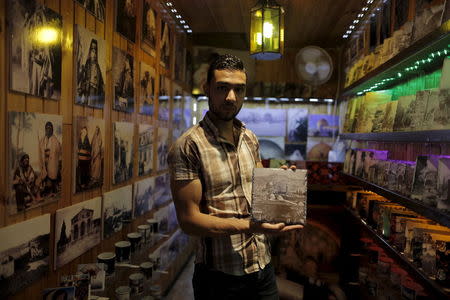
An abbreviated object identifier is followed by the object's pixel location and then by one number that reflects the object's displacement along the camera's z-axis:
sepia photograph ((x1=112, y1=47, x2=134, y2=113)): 2.52
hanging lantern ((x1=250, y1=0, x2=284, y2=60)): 2.90
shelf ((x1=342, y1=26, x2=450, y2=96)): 1.71
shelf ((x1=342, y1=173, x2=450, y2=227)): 1.57
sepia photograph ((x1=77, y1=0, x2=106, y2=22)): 2.07
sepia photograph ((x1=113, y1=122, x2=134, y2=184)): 2.57
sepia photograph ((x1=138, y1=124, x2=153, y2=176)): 3.09
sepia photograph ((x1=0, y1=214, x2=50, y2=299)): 1.49
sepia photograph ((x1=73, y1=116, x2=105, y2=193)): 2.03
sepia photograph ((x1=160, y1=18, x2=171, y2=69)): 3.63
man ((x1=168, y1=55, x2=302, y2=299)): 1.62
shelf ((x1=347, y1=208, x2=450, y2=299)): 1.63
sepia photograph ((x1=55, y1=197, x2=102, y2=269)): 1.88
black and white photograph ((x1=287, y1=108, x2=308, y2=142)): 5.07
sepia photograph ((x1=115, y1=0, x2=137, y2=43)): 2.54
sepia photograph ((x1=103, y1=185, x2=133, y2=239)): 2.43
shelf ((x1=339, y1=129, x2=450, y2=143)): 1.66
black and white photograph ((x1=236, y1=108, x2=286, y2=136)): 5.10
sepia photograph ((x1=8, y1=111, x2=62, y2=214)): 1.53
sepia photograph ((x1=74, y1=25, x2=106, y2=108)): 2.00
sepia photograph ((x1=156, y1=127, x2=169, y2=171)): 3.60
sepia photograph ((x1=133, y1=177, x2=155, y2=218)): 2.99
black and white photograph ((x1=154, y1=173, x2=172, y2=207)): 3.58
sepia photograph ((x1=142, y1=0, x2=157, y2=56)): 3.08
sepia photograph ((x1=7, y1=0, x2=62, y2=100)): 1.50
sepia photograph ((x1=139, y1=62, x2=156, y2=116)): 3.05
